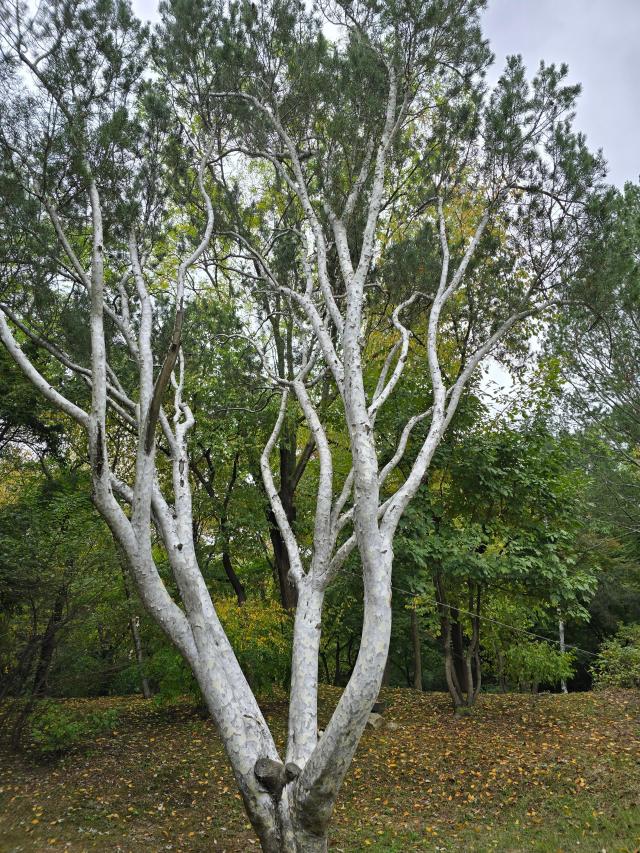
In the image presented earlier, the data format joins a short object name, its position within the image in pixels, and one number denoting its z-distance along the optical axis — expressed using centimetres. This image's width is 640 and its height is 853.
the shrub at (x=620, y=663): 1148
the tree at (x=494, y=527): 795
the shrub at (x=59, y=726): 650
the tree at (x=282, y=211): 383
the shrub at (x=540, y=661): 1114
